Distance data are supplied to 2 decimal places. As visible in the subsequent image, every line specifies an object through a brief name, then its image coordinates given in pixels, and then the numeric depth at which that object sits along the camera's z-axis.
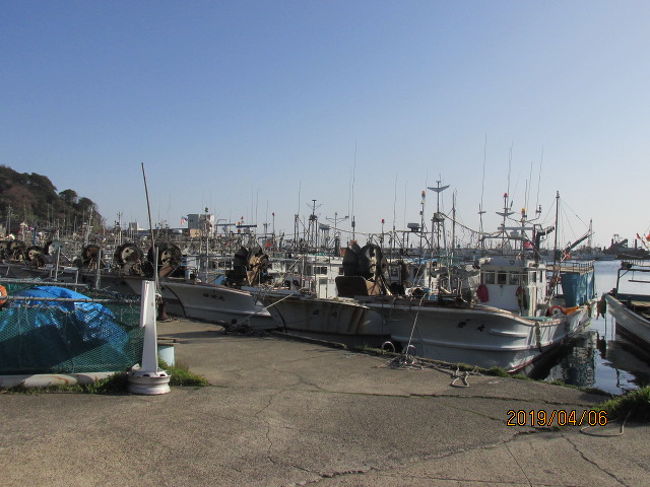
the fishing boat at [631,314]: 22.81
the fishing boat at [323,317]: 16.98
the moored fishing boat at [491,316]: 15.56
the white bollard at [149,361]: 7.28
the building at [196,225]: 40.09
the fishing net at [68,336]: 7.50
